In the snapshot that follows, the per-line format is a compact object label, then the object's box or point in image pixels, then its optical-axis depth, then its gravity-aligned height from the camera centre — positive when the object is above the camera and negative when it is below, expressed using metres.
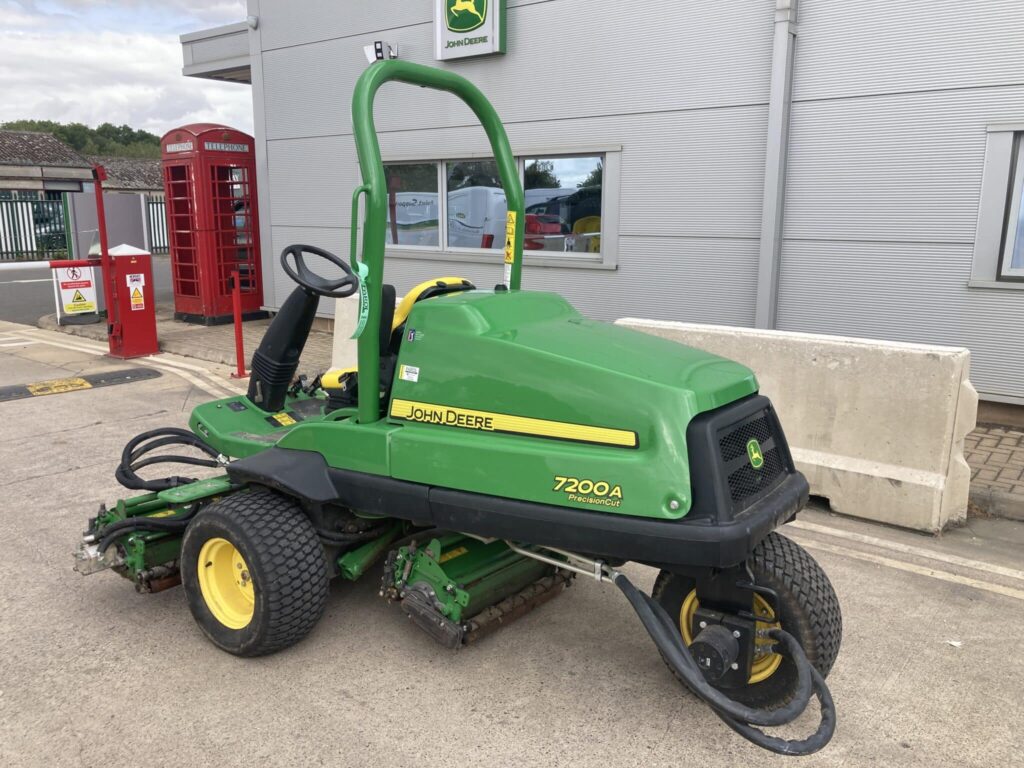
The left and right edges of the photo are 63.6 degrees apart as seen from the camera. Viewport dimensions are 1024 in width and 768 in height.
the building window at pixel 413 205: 10.07 +0.28
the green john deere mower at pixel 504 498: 2.68 -0.94
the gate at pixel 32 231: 24.69 -0.15
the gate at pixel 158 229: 27.02 -0.07
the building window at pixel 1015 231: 6.30 +0.00
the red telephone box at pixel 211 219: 11.87 +0.11
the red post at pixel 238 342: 8.68 -1.21
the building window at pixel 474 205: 9.46 +0.27
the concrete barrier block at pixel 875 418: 4.74 -1.11
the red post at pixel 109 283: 9.51 -0.65
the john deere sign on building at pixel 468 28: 8.73 +2.13
